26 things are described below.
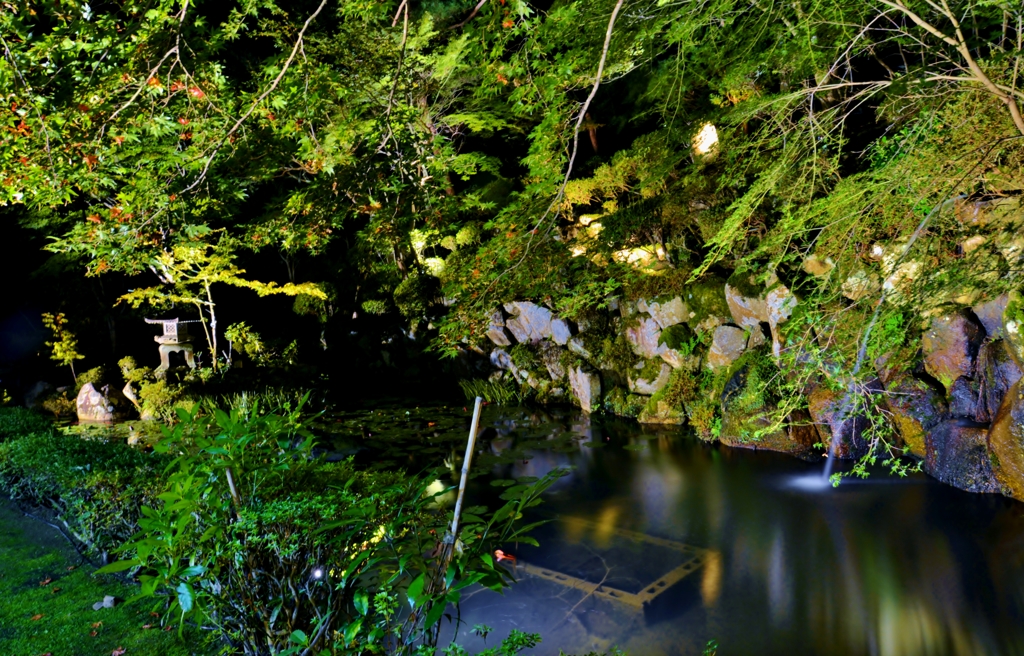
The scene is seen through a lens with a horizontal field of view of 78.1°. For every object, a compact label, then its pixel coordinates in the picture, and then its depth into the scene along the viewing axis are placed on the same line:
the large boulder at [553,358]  11.74
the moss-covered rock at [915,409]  7.33
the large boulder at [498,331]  12.41
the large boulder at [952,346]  7.09
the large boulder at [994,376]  6.52
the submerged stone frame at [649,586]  4.78
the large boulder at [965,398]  6.99
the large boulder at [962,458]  6.57
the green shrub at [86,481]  4.41
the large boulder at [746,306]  9.11
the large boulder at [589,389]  11.07
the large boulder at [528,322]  11.89
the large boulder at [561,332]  11.51
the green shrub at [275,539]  2.19
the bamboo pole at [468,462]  1.91
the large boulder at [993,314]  6.61
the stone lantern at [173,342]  11.91
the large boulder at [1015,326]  6.41
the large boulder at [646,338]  10.48
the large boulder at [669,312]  10.24
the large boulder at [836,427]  7.72
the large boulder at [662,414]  10.01
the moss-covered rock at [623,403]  10.61
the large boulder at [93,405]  11.32
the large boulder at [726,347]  9.38
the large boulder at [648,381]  10.36
